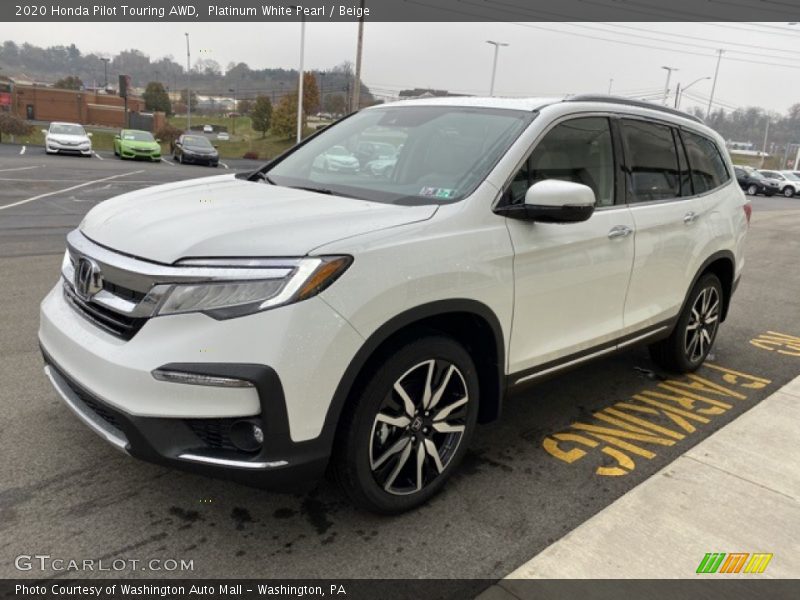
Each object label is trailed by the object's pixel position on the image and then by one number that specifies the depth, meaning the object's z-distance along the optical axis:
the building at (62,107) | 70.27
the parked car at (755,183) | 38.34
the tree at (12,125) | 37.03
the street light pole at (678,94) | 58.22
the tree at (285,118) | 55.25
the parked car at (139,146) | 29.69
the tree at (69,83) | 98.61
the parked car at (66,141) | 27.38
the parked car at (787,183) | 38.56
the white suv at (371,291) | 2.37
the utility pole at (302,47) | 37.06
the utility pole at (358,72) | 32.50
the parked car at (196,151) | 30.33
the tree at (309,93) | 57.69
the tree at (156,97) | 90.44
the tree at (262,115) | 68.75
